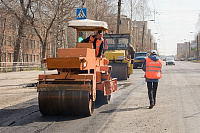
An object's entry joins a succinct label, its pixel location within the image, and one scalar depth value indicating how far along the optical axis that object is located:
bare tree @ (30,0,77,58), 24.55
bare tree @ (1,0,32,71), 27.06
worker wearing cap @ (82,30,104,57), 10.06
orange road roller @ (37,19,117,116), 8.33
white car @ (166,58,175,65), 56.15
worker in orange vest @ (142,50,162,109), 10.22
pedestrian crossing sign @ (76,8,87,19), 15.53
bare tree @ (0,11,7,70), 45.66
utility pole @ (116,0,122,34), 31.89
